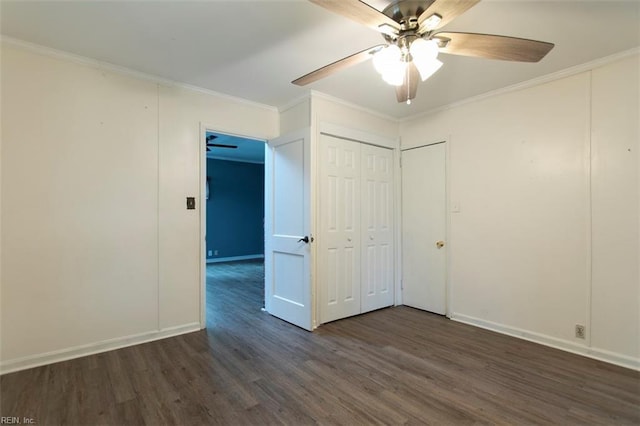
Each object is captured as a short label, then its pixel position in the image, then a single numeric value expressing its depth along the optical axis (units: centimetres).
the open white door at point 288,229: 321
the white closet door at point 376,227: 376
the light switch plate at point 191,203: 313
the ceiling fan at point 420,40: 146
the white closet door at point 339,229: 335
